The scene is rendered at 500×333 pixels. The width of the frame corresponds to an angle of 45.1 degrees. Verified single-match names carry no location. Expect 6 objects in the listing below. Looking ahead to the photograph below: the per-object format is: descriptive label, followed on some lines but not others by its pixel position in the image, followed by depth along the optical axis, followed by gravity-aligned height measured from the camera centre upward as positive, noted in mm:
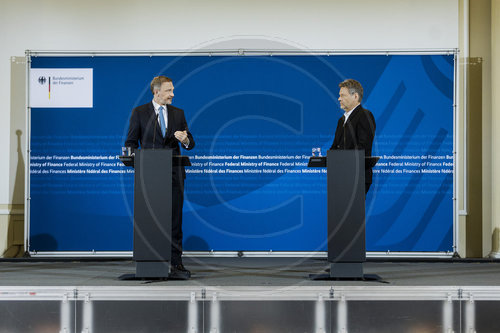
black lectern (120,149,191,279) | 5008 -254
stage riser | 4391 -1038
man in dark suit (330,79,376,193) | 5148 +441
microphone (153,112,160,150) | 5371 +487
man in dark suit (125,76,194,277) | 5328 +371
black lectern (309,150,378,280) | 4996 -242
